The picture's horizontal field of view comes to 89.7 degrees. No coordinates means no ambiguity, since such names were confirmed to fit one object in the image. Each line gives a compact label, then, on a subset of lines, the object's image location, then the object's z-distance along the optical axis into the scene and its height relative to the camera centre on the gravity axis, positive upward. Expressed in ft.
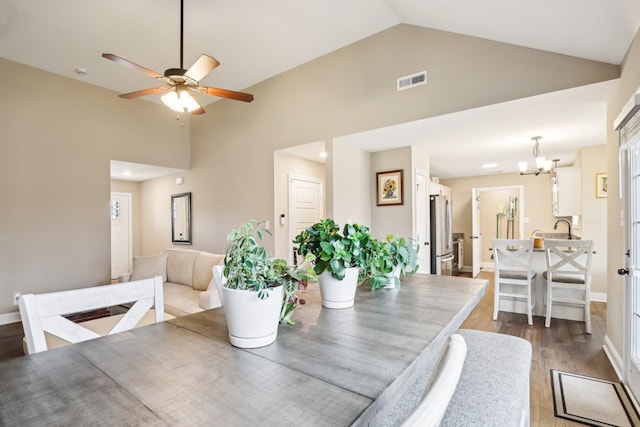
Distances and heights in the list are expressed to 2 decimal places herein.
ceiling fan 9.02 +3.95
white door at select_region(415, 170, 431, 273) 15.58 -0.49
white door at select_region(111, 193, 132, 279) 23.17 -1.37
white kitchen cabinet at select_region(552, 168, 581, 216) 17.52 +1.07
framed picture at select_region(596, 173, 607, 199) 15.81 +1.23
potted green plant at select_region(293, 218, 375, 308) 3.87 -0.55
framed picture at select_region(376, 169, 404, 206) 15.31 +1.18
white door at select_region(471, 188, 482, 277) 21.99 -1.63
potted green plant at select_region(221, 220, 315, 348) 2.82 -0.69
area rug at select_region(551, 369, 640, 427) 6.48 -4.20
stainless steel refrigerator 16.65 -1.35
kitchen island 12.53 -3.74
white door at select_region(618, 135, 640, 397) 7.15 -1.01
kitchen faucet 19.98 -0.74
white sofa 11.23 -2.51
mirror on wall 20.15 -0.28
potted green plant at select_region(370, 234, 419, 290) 4.60 -0.73
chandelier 14.06 +2.16
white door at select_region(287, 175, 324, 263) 16.89 +0.52
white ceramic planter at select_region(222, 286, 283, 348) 2.80 -0.91
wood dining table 1.89 -1.18
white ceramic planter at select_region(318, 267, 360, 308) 3.94 -0.95
